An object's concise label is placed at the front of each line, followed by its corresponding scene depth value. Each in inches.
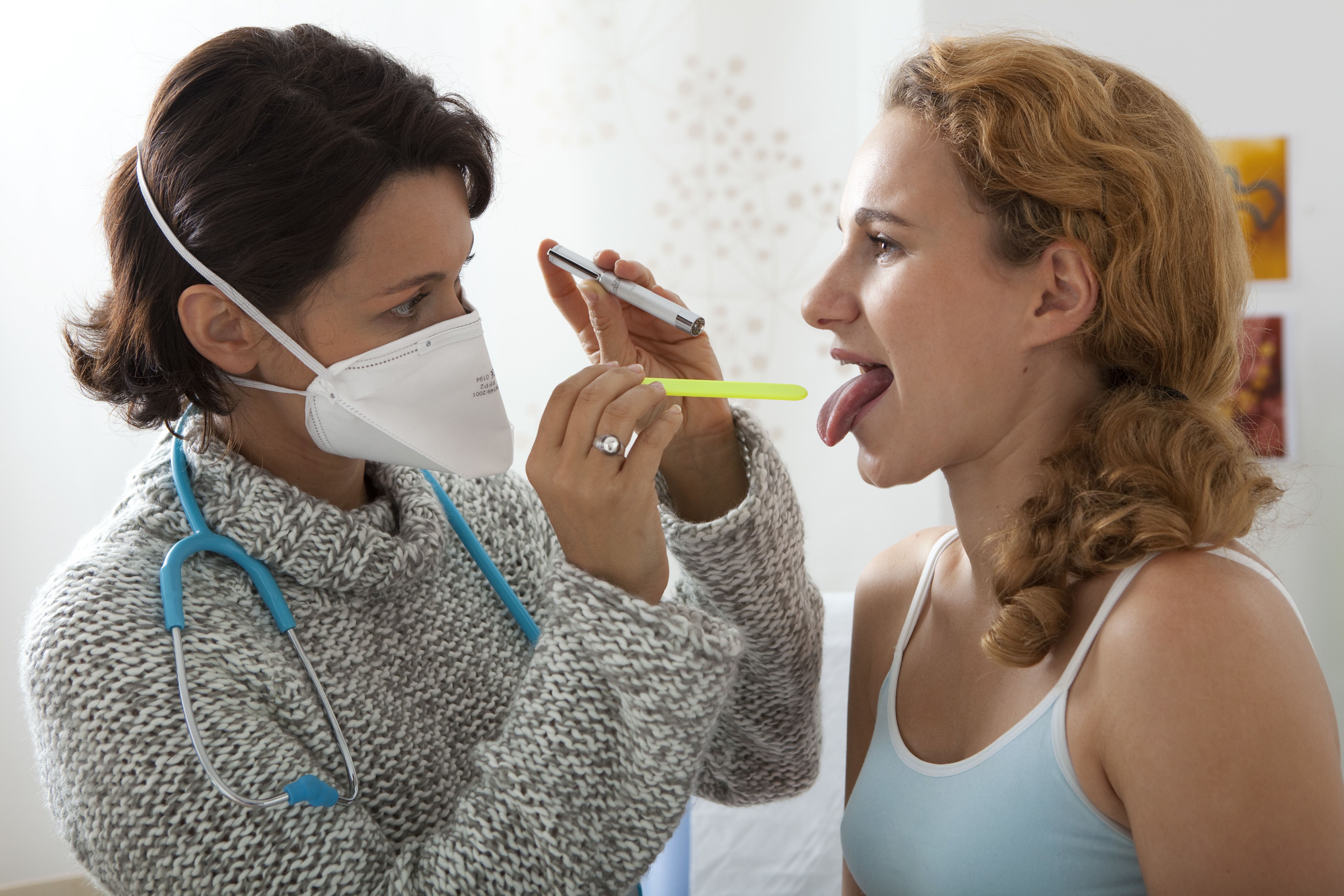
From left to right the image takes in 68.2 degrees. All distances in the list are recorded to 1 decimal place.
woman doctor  34.3
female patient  31.2
